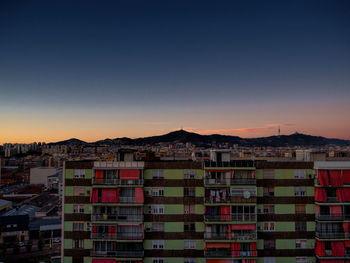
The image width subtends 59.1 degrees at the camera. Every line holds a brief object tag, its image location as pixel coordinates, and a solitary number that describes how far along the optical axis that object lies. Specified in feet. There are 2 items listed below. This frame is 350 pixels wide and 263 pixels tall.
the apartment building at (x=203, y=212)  92.38
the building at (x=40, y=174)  634.76
